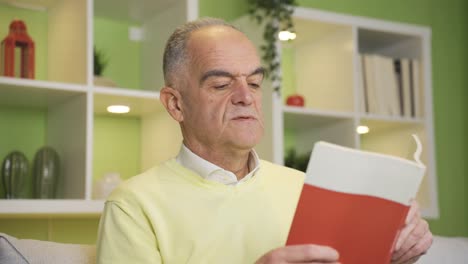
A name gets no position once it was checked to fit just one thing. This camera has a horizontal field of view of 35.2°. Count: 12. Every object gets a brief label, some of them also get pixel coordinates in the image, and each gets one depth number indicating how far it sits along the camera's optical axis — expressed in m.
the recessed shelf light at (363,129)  3.60
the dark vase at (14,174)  2.68
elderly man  1.57
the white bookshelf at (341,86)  3.32
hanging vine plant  3.12
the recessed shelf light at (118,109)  2.94
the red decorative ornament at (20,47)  2.67
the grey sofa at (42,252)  1.55
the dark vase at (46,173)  2.70
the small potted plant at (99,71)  2.86
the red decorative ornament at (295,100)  3.40
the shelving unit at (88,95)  2.61
